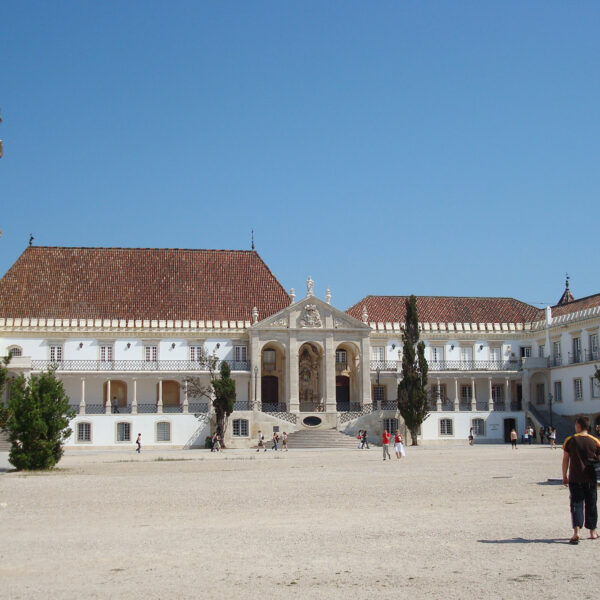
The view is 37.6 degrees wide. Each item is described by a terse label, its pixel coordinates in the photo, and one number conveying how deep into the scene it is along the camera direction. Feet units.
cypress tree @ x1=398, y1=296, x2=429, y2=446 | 155.22
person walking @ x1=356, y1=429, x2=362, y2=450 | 144.15
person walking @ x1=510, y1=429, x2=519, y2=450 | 141.49
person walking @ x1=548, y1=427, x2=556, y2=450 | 138.44
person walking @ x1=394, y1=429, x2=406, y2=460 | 109.29
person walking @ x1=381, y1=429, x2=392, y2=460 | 105.44
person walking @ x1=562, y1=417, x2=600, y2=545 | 36.63
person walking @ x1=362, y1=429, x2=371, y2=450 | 143.33
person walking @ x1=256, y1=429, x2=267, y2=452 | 149.22
